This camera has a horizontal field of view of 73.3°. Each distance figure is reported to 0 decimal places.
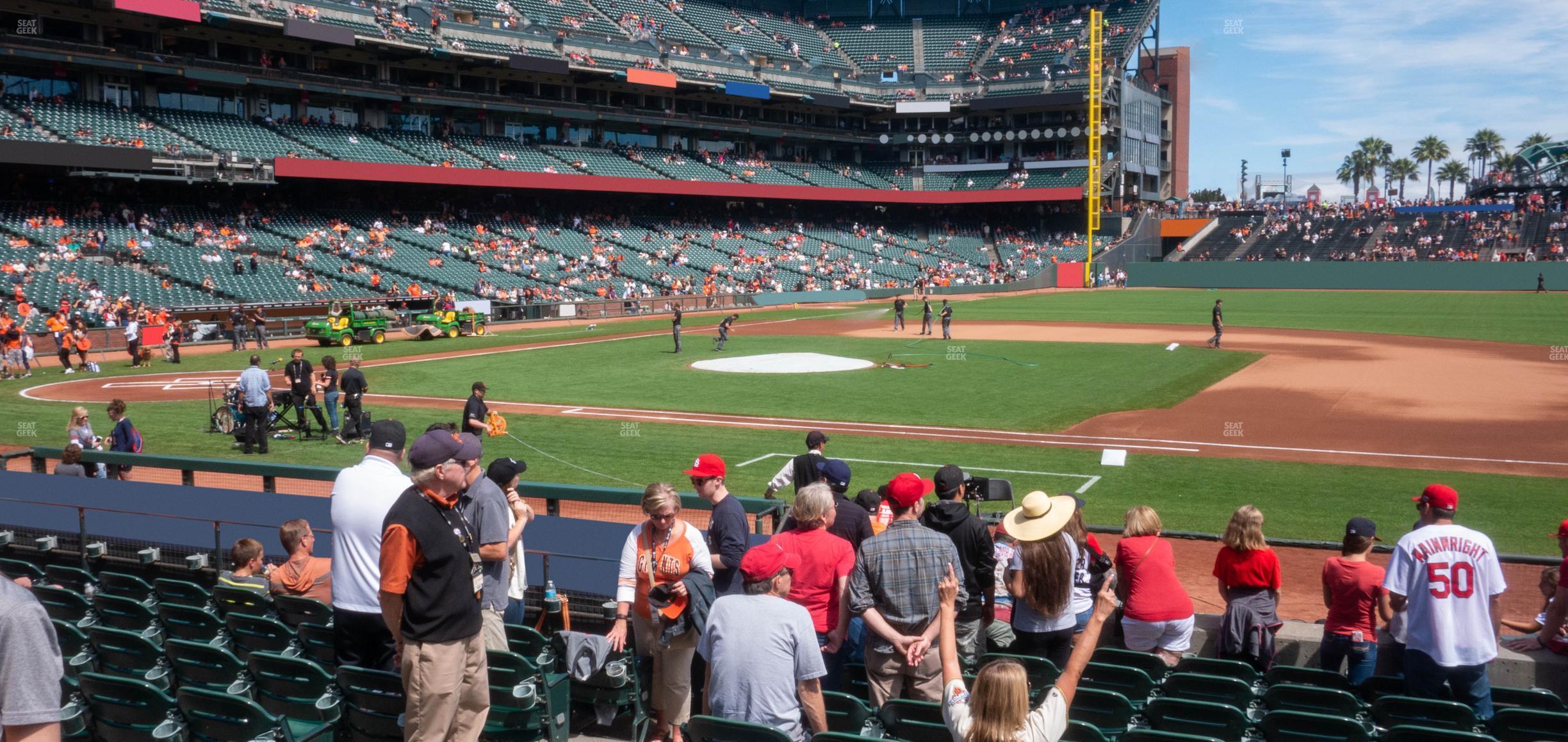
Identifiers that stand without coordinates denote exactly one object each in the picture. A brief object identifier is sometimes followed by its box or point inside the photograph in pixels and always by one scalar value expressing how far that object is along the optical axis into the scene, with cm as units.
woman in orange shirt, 680
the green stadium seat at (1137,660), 709
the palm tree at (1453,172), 16075
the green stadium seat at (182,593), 884
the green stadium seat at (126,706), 603
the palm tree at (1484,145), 15738
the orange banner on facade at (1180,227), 9656
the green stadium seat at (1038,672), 661
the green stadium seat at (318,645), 761
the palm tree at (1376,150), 16762
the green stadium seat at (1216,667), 698
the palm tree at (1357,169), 16950
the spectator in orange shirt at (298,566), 866
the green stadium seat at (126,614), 823
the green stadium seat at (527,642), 747
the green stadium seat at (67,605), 847
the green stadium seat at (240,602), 834
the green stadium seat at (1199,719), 586
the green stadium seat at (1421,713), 598
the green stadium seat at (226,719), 585
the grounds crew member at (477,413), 1908
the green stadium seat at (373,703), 620
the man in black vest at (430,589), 552
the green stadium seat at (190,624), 798
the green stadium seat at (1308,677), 679
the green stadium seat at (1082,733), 533
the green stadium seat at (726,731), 525
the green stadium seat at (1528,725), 579
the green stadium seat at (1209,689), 650
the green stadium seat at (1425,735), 533
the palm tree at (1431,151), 15900
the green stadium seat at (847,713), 616
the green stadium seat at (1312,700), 627
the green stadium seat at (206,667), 673
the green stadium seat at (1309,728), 557
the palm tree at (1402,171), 16650
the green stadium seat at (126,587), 916
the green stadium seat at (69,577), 958
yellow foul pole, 8516
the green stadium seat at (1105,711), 614
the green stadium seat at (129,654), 710
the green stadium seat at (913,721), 570
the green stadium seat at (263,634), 760
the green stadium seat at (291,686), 646
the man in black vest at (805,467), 1009
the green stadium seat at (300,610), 808
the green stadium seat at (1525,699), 649
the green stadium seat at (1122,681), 671
